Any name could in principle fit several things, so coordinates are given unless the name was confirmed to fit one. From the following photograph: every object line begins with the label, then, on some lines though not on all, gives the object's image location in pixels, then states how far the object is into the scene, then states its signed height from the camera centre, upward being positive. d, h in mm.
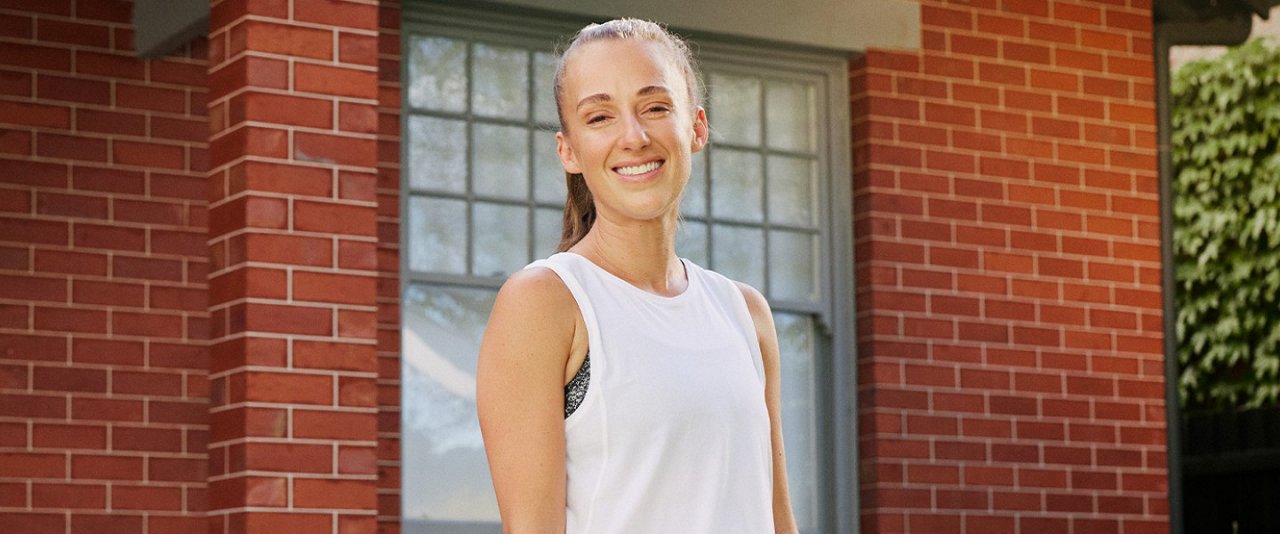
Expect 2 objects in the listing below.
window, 6105 +975
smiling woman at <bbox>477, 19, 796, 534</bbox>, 2102 +162
